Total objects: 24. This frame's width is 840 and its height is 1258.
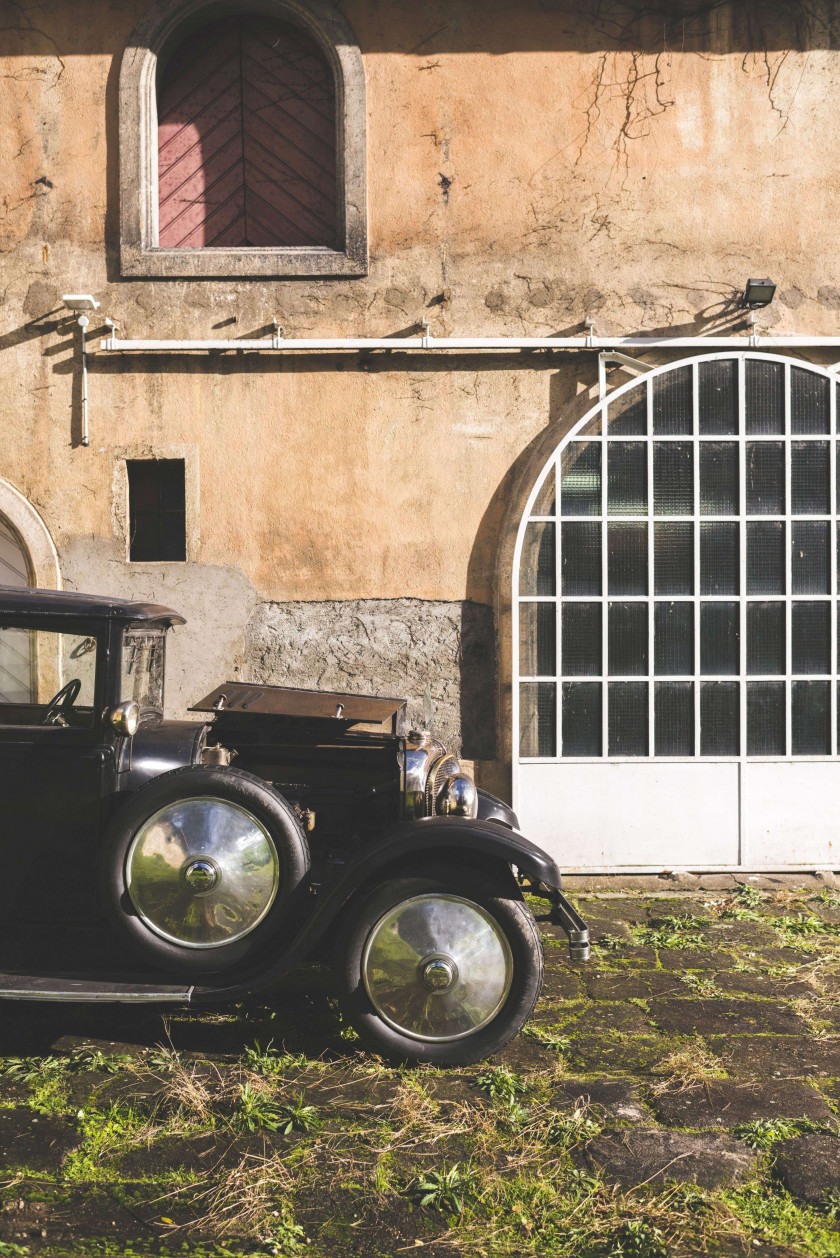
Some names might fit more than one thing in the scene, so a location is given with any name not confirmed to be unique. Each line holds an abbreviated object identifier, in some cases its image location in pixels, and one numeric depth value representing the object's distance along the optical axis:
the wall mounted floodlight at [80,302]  5.96
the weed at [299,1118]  3.08
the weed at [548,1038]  3.75
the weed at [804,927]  5.16
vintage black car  3.47
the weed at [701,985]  4.32
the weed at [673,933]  4.98
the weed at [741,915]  5.39
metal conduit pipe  6.09
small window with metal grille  6.29
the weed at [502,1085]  3.30
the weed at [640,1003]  4.15
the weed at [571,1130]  3.01
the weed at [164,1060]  3.48
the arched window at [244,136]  6.45
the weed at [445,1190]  2.69
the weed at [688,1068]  3.46
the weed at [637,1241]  2.47
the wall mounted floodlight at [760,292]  5.95
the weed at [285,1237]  2.51
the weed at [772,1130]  3.06
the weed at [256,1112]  3.10
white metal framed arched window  6.06
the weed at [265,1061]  3.48
